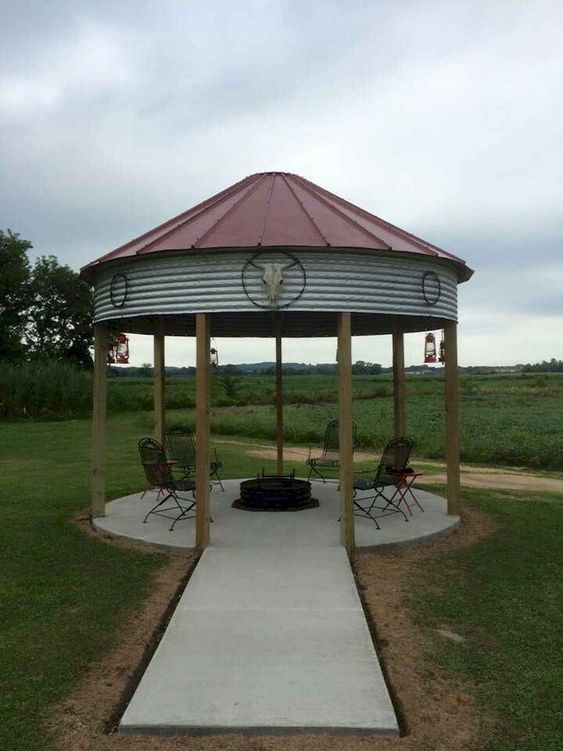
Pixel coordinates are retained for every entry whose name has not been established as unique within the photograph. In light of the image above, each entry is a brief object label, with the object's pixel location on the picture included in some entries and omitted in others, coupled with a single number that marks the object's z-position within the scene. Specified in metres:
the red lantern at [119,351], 8.92
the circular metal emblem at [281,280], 7.19
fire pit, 9.26
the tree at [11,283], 41.44
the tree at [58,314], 47.50
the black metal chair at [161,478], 8.45
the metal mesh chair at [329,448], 10.87
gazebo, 7.24
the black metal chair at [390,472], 8.55
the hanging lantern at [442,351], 8.91
